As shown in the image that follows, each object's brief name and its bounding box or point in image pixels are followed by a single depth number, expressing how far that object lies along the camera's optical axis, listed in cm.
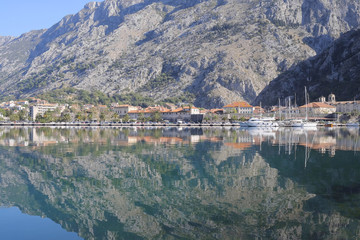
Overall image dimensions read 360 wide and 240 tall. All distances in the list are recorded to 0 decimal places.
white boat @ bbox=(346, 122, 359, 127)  11050
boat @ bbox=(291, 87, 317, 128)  10575
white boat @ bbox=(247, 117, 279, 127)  10951
